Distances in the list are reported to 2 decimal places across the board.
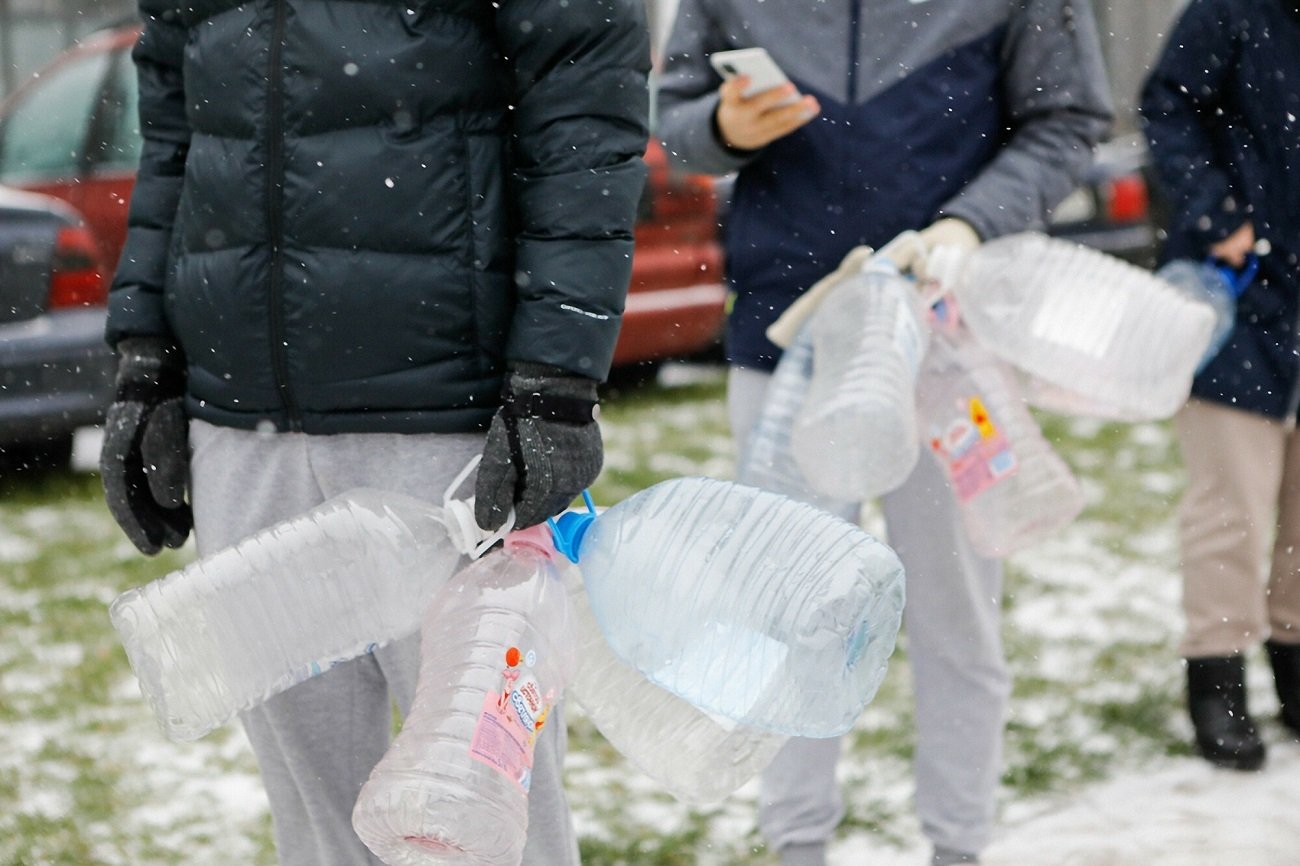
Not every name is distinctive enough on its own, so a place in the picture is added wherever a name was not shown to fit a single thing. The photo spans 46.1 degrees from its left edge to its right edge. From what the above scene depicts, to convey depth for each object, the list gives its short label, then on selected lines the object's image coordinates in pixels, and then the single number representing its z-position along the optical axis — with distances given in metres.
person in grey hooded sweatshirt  2.70
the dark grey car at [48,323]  5.99
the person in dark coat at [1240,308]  3.46
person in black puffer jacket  1.92
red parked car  6.58
